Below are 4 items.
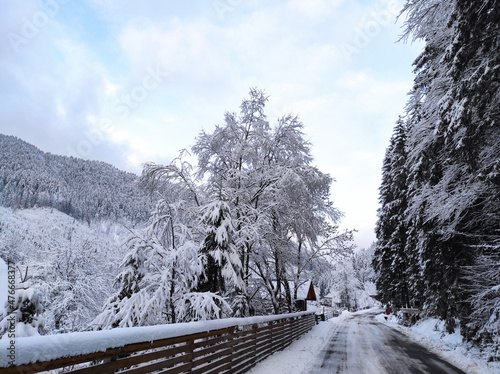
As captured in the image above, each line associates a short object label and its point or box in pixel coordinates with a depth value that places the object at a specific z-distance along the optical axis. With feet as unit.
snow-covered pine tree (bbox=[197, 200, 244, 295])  27.02
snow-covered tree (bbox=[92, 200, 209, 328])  20.93
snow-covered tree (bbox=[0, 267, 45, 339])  15.95
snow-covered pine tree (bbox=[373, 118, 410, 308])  80.84
